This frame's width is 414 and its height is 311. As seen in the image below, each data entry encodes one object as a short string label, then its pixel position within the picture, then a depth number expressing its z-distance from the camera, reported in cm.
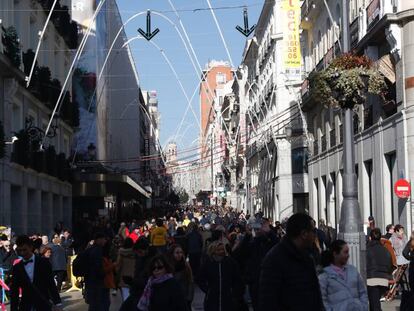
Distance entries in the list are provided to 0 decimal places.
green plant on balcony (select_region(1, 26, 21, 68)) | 2505
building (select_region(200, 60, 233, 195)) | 16860
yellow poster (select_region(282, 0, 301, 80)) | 4240
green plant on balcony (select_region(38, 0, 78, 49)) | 3329
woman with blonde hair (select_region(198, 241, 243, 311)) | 1024
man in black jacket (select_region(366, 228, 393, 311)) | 1300
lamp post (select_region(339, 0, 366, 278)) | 1210
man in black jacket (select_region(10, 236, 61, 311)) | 995
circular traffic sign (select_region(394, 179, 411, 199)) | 2167
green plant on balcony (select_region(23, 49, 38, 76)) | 2839
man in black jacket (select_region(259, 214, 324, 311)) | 577
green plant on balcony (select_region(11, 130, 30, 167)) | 2678
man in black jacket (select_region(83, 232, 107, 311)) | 1235
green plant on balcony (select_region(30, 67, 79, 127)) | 3035
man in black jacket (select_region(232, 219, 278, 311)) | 1280
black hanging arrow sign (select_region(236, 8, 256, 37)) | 2495
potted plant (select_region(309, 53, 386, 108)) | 1350
